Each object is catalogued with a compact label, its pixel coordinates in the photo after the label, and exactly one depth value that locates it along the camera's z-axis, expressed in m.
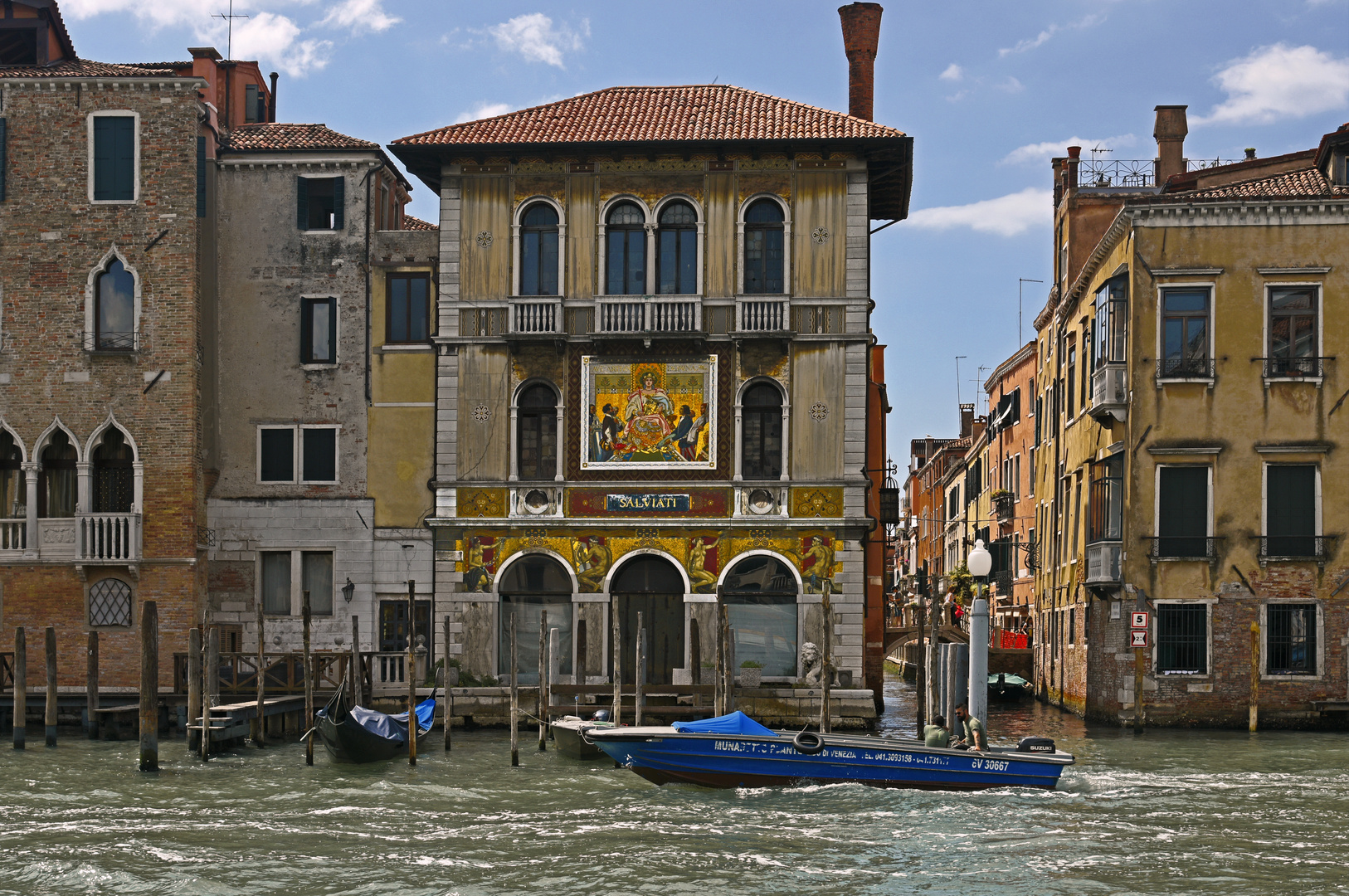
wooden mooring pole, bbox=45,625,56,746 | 25.45
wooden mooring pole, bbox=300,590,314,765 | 22.95
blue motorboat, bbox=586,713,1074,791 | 19.73
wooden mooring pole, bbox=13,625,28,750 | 25.08
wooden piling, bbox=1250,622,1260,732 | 27.20
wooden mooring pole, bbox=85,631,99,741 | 25.62
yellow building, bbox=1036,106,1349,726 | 28.00
